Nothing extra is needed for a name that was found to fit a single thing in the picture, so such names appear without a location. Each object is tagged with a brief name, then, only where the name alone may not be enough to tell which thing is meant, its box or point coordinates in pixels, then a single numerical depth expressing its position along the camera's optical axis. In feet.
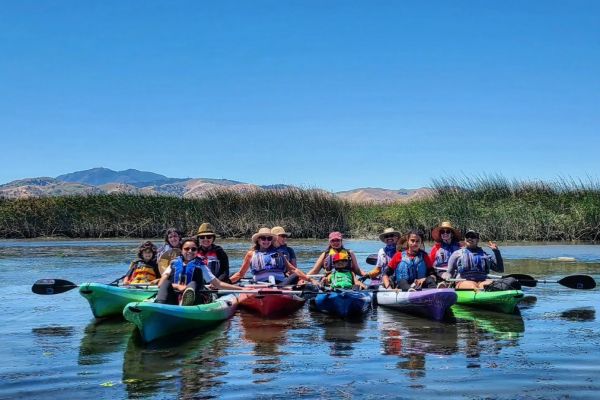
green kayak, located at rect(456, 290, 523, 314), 37.45
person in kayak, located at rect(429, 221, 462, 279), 44.14
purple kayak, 35.53
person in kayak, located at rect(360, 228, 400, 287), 43.98
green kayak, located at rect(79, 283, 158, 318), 36.81
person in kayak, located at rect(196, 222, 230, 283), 41.27
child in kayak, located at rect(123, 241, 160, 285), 40.88
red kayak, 37.68
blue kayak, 36.73
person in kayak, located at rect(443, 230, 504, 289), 40.98
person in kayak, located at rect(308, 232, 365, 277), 41.09
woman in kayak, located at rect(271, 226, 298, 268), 43.14
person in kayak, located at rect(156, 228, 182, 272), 43.39
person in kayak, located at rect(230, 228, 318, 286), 42.42
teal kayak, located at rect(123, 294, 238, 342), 29.14
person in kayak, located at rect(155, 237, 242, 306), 32.99
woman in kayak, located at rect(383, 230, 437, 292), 39.17
